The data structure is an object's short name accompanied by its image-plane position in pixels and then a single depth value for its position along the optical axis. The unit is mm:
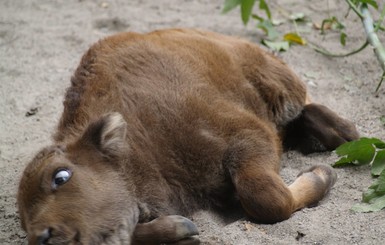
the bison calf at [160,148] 6684
